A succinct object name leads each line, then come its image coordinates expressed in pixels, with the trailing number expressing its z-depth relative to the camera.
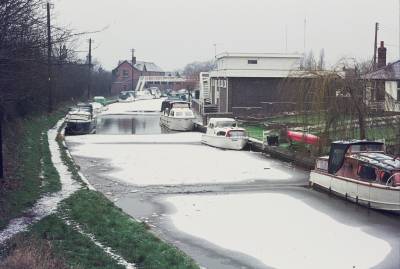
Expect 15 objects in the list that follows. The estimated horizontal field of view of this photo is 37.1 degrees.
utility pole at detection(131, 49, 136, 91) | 144.62
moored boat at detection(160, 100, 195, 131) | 49.88
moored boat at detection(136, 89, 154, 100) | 113.56
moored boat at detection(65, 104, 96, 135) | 43.12
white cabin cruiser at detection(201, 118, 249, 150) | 34.31
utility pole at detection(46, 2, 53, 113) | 45.70
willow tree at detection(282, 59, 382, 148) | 24.97
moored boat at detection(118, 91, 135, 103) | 102.09
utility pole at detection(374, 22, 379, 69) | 55.52
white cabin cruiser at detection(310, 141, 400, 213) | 16.95
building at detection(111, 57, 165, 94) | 141.62
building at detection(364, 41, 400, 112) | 25.12
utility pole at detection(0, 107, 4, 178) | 16.70
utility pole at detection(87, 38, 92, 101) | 83.07
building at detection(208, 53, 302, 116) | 54.34
